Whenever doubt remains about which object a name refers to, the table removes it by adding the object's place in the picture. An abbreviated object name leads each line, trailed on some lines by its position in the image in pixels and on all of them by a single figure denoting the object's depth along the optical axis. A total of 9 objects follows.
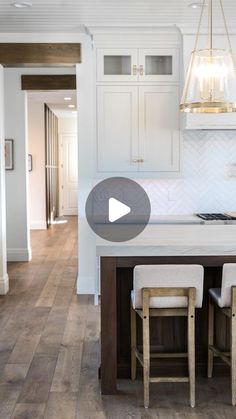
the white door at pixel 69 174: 13.81
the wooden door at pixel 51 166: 11.16
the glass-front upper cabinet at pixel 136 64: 5.40
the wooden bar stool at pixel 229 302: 3.06
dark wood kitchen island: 3.17
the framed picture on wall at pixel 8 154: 7.65
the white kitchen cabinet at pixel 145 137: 5.47
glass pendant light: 3.50
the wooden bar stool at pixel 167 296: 3.03
